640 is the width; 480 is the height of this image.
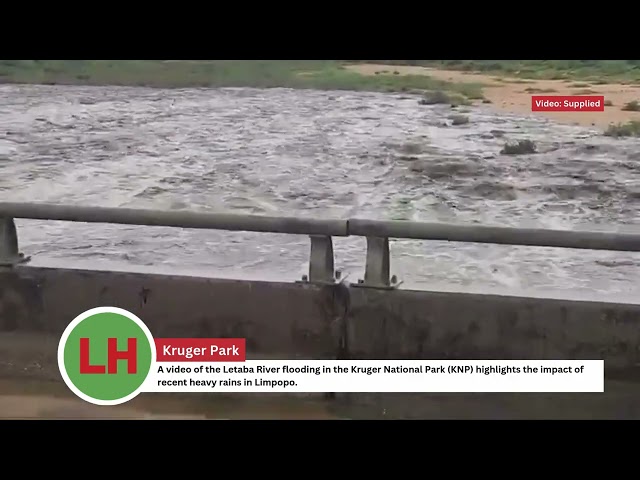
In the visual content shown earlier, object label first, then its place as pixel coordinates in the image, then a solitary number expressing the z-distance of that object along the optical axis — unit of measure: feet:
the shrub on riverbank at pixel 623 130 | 68.54
